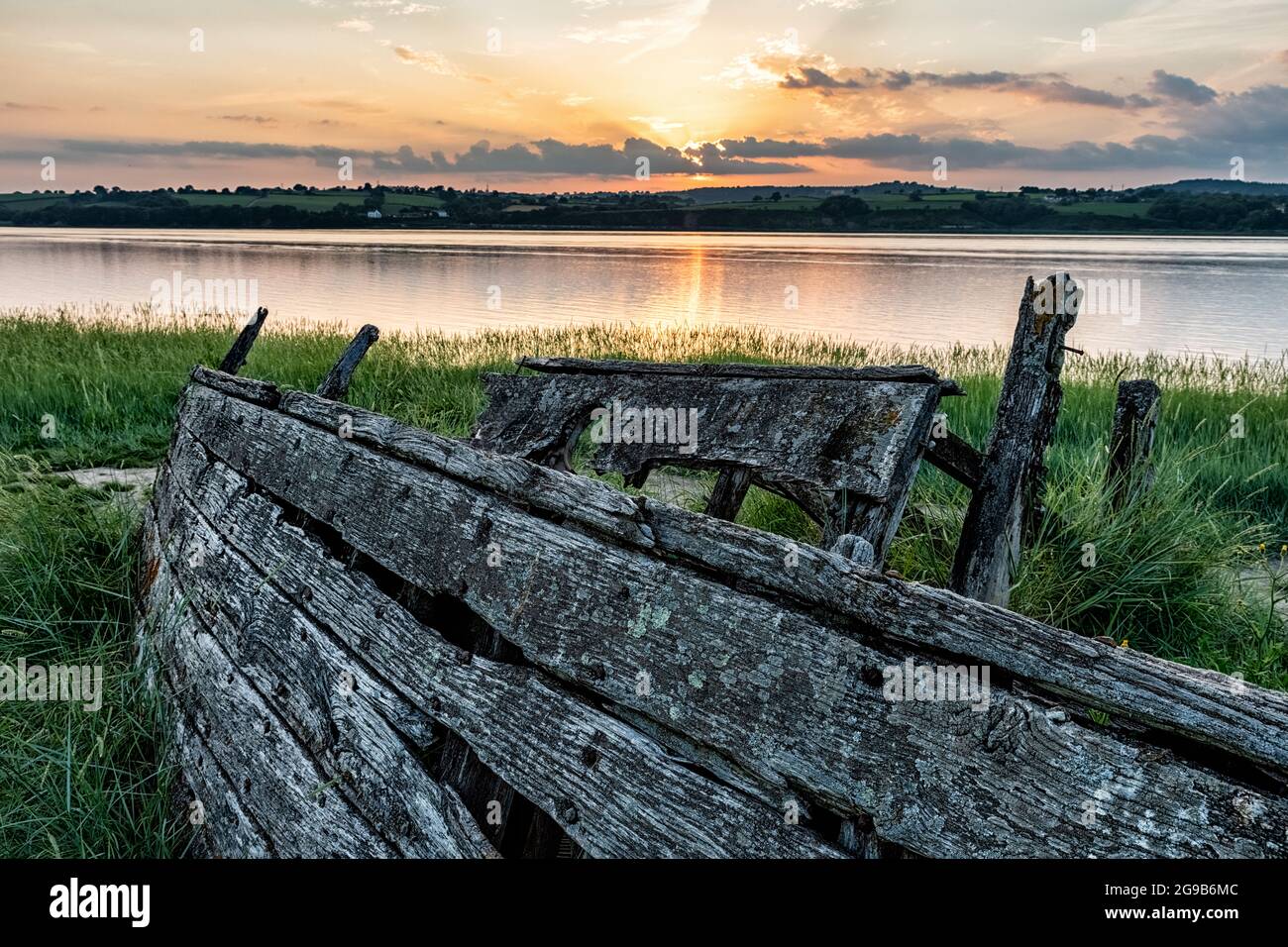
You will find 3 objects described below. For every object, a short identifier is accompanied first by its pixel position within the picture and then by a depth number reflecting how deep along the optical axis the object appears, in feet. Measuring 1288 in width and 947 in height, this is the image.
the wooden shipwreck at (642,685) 4.62
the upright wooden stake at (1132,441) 16.92
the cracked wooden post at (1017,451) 14.20
